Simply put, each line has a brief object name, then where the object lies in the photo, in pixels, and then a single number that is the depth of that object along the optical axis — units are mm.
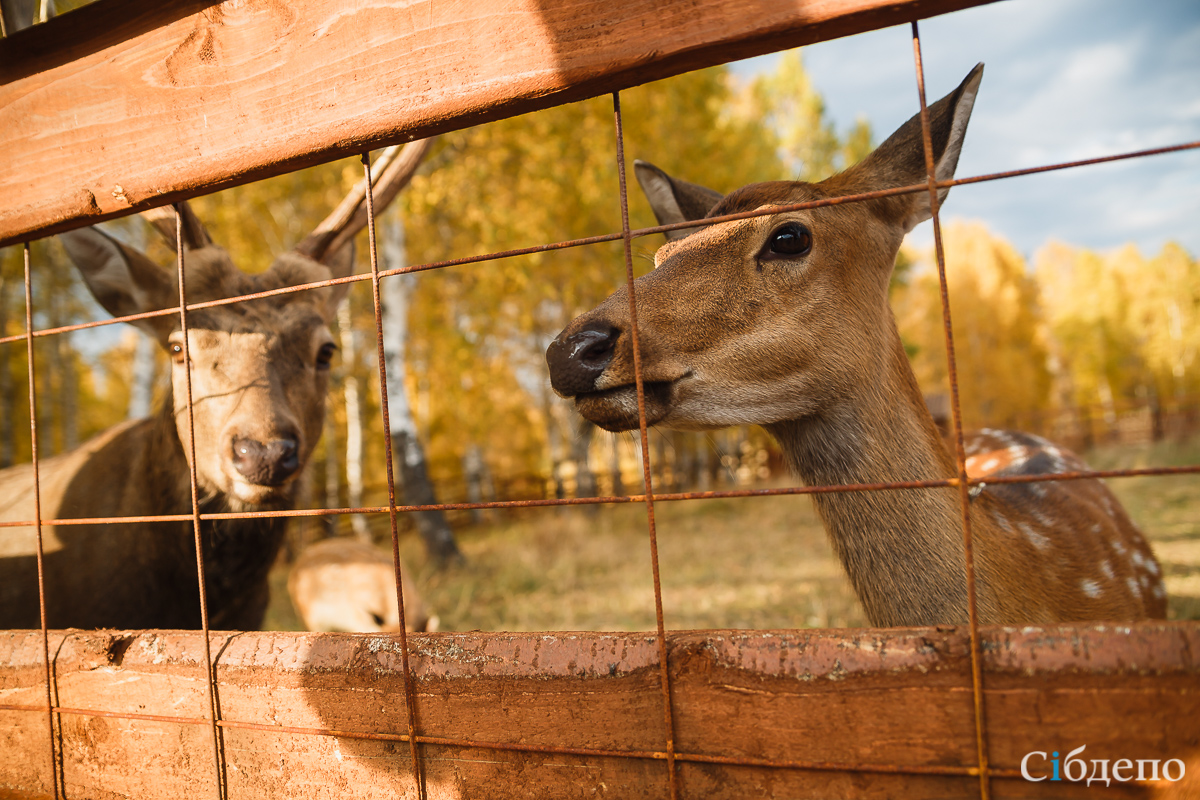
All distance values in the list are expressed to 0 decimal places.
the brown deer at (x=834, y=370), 620
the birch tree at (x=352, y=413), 7858
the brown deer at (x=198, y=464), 878
